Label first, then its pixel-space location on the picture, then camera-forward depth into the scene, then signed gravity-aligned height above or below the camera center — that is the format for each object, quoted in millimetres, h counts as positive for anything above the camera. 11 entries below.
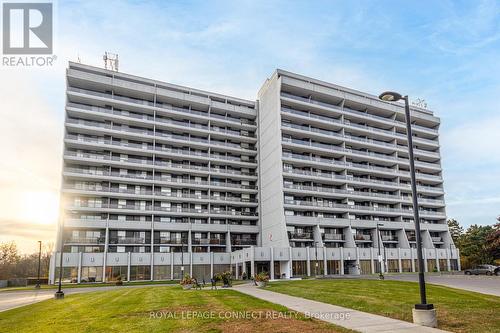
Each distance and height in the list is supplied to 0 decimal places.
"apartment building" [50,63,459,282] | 68125 +10455
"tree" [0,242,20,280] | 100275 -3737
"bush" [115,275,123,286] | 54106 -5273
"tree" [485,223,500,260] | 55512 -1039
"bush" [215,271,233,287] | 37406 -3534
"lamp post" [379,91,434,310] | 13770 +1186
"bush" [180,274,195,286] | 36094 -3538
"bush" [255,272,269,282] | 37619 -3538
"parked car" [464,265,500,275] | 48331 -4316
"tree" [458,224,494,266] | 83788 -2146
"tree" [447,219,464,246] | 99688 +1590
